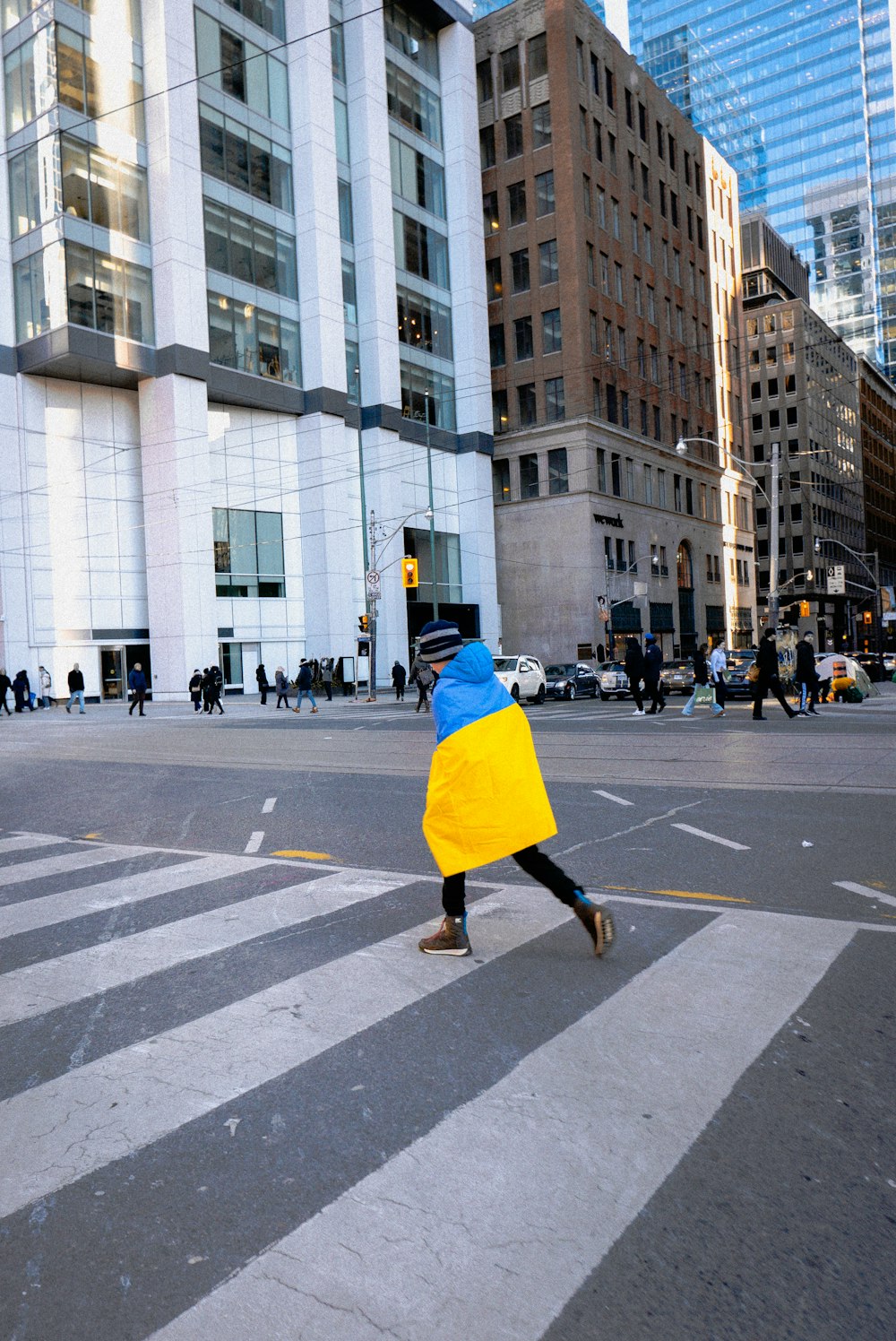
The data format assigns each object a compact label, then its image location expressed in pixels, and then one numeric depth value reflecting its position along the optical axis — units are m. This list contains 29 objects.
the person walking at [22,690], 36.91
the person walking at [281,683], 34.35
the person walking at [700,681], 24.84
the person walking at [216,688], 33.72
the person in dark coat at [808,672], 22.38
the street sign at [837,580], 64.25
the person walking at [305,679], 32.88
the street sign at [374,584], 37.28
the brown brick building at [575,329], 56.44
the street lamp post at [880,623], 61.47
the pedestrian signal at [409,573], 37.74
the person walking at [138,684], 33.75
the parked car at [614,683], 36.56
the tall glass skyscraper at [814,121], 133.75
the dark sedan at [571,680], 37.16
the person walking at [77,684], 33.56
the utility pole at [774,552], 38.84
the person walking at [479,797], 5.05
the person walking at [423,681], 28.84
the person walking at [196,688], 33.62
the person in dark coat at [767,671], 20.22
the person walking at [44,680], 39.78
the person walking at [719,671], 24.77
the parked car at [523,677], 32.88
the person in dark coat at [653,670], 25.41
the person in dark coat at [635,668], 26.06
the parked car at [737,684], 32.44
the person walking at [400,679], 38.59
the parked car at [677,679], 38.25
